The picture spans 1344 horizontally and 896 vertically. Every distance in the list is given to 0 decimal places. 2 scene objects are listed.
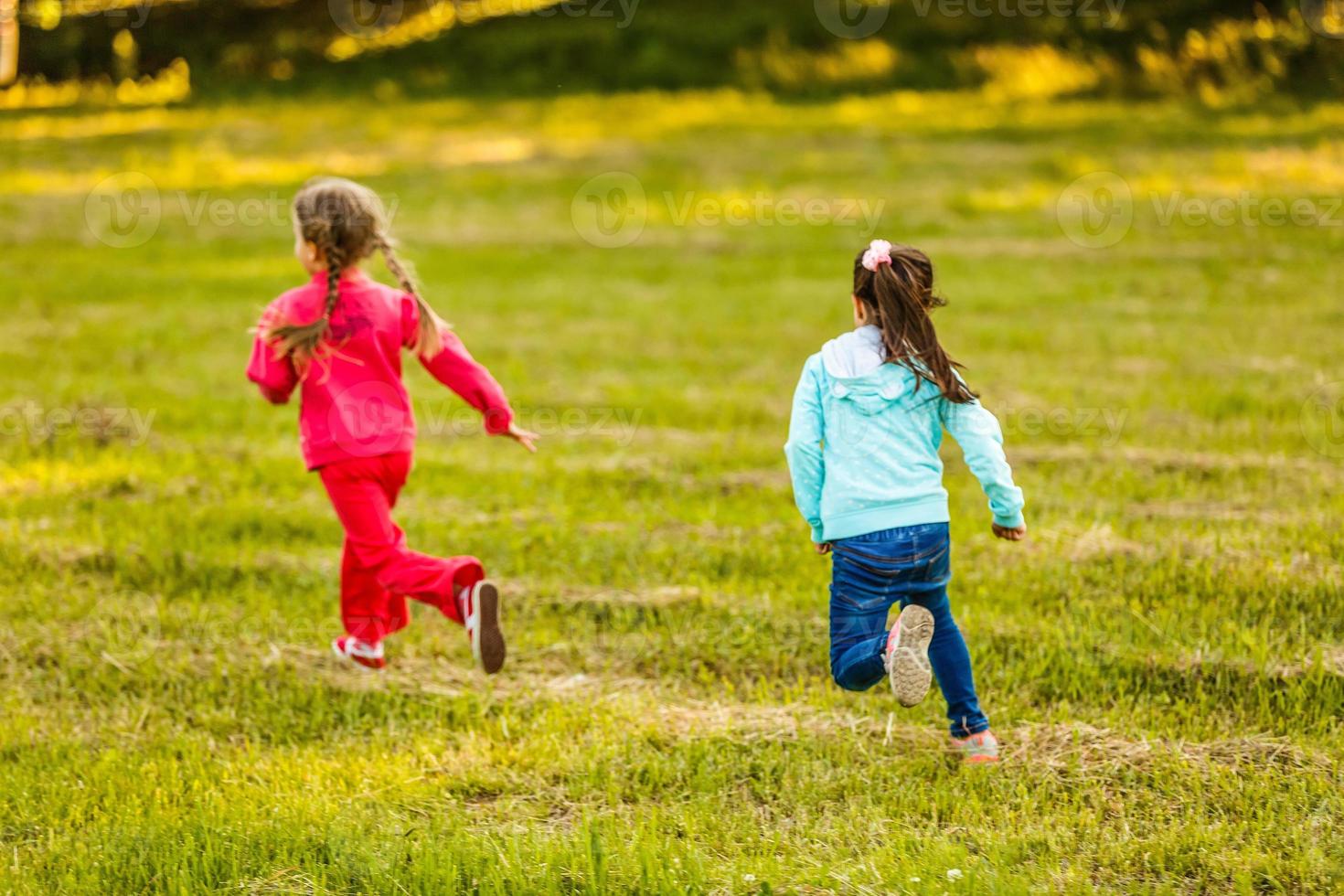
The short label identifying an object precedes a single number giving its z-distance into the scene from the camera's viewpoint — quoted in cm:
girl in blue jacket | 829
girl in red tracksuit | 971
